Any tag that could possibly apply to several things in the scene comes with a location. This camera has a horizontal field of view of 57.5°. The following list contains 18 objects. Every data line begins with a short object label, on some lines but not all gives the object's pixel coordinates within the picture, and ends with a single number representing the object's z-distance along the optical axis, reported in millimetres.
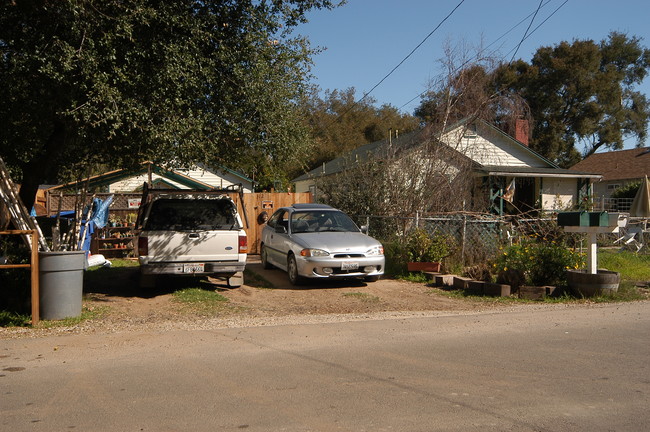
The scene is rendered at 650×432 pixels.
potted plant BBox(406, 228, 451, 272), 12977
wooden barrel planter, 10633
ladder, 8633
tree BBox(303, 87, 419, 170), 49594
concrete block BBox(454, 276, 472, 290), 11694
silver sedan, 11617
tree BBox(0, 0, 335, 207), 8438
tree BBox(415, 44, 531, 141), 18547
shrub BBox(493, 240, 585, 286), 11180
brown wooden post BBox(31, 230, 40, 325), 8133
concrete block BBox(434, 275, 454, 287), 12188
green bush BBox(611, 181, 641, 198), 30234
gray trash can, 8438
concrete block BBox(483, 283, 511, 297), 10906
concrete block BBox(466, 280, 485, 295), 11289
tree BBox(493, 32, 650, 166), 41812
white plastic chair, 17234
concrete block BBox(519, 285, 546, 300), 10797
